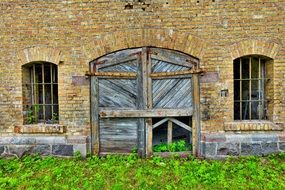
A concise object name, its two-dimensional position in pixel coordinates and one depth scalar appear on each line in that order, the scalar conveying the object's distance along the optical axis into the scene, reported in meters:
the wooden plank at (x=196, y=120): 5.44
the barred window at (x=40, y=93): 5.81
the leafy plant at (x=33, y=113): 5.84
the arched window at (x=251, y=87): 5.63
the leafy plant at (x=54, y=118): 5.89
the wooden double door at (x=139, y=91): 5.48
